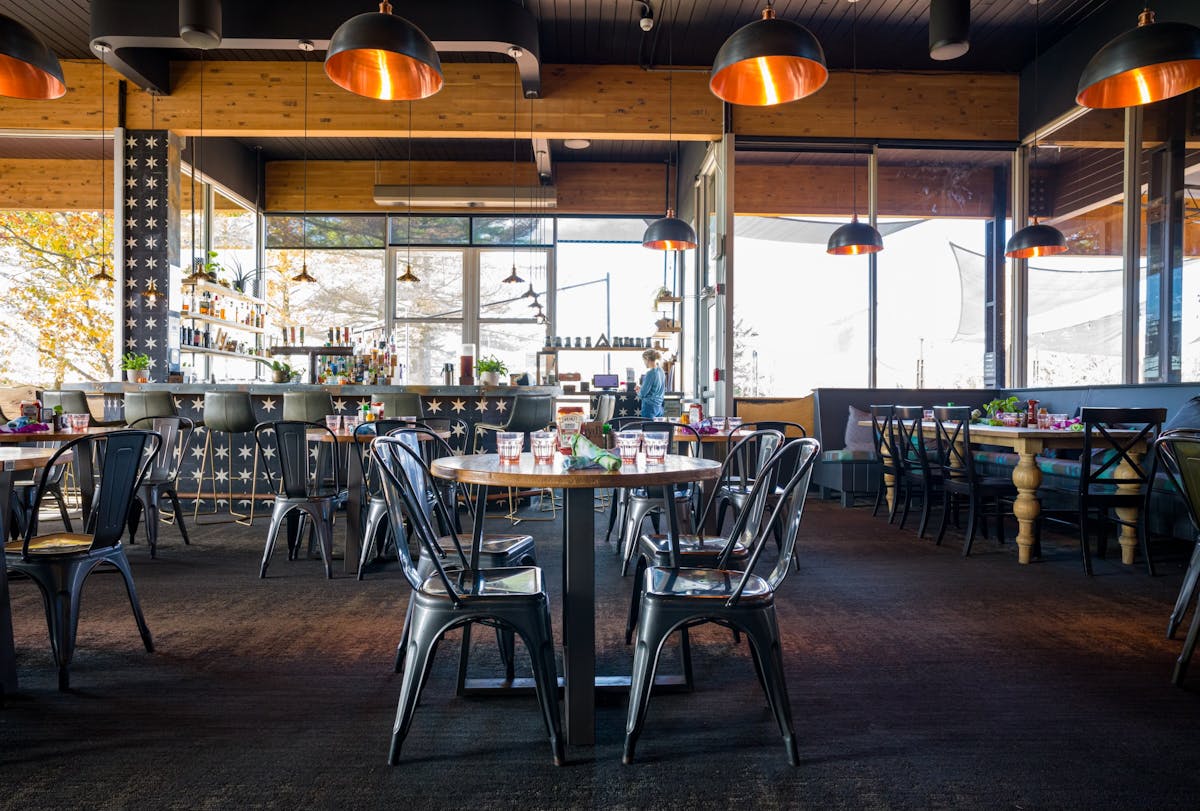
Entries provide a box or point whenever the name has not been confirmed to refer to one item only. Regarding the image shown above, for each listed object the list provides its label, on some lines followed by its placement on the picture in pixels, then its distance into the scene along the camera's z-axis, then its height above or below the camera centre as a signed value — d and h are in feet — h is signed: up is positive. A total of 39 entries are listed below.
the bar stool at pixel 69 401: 18.98 +0.01
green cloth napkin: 6.67 -0.52
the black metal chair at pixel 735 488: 13.14 -1.64
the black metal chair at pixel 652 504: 13.01 -1.87
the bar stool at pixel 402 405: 18.66 -0.08
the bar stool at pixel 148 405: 19.29 -0.09
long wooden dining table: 14.67 -1.46
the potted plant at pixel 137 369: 23.20 +1.05
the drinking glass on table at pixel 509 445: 7.31 -0.43
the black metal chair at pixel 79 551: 8.34 -1.78
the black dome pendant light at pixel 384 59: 10.70 +5.31
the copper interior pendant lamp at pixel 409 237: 29.25 +8.11
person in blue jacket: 23.04 +0.43
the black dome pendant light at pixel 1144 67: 10.81 +5.24
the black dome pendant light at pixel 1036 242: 20.68 +4.61
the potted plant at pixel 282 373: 23.67 +0.94
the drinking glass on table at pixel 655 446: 7.61 -0.46
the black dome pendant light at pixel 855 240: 22.50 +5.06
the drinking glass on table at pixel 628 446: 7.47 -0.45
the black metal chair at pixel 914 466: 17.30 -1.65
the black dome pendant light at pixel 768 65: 10.12 +4.93
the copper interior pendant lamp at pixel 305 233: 35.60 +8.33
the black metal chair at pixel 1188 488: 8.29 -1.01
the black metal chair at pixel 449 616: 6.48 -1.91
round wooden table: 6.73 -1.68
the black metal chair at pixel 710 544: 7.60 -1.79
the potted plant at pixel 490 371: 21.56 +0.95
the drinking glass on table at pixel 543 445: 7.53 -0.45
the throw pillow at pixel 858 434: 23.88 -1.03
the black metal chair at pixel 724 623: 6.49 -1.98
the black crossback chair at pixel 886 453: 19.15 -1.42
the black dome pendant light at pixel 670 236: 22.53 +5.20
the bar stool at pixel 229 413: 18.89 -0.29
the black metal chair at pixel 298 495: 13.34 -1.77
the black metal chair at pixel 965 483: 15.61 -1.81
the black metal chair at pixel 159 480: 14.99 -1.69
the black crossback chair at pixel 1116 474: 13.92 -1.45
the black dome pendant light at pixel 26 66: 11.48 +5.53
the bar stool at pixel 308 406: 18.57 -0.10
